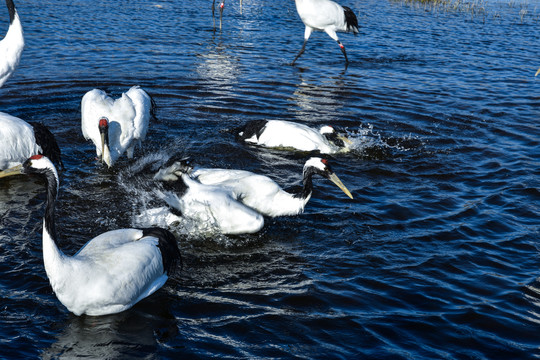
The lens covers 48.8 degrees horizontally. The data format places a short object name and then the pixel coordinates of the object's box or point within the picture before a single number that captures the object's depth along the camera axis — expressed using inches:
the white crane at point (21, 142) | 311.4
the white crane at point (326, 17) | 605.3
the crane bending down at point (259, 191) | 271.4
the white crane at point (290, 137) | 367.2
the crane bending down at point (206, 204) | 252.7
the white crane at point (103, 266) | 191.2
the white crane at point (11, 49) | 349.4
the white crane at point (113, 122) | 321.1
